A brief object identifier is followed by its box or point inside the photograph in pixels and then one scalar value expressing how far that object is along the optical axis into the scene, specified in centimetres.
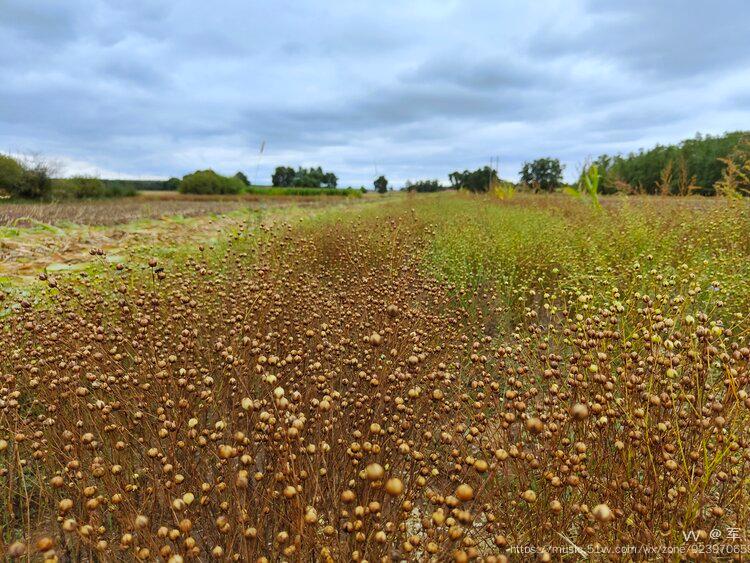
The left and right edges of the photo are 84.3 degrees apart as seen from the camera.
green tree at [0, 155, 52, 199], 2066
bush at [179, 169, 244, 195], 3566
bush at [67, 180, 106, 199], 2622
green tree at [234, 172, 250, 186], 4088
